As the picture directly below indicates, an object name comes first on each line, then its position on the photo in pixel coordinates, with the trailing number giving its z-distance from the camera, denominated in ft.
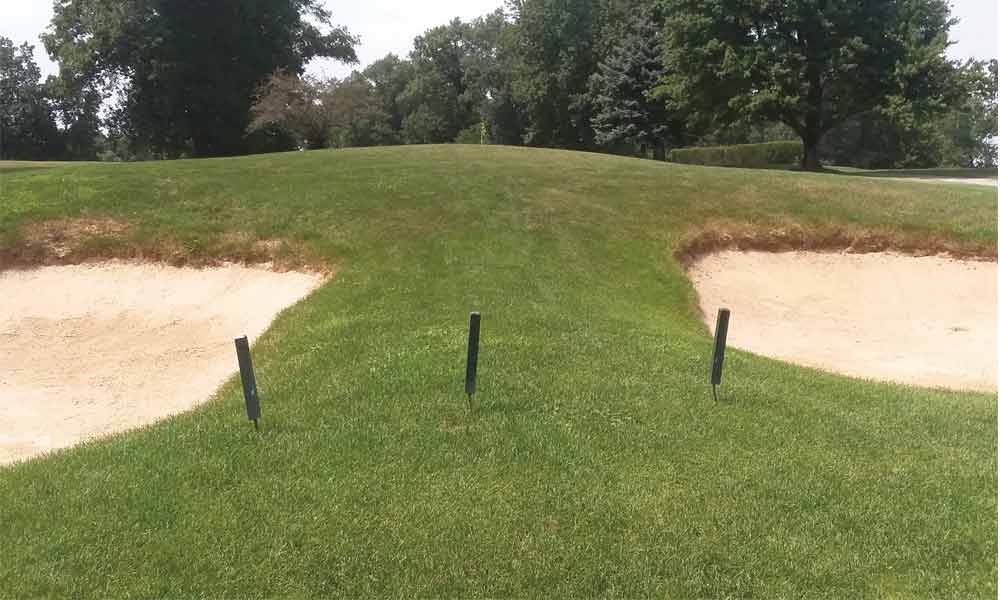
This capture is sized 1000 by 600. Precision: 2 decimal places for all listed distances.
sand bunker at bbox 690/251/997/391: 37.65
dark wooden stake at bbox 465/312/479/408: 21.49
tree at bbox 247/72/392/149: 138.31
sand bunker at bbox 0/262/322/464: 30.22
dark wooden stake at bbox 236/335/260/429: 20.38
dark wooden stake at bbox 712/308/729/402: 22.78
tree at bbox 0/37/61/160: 208.74
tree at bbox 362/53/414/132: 292.20
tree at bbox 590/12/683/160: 152.56
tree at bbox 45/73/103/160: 189.78
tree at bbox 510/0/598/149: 191.01
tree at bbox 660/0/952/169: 108.37
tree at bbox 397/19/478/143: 264.93
